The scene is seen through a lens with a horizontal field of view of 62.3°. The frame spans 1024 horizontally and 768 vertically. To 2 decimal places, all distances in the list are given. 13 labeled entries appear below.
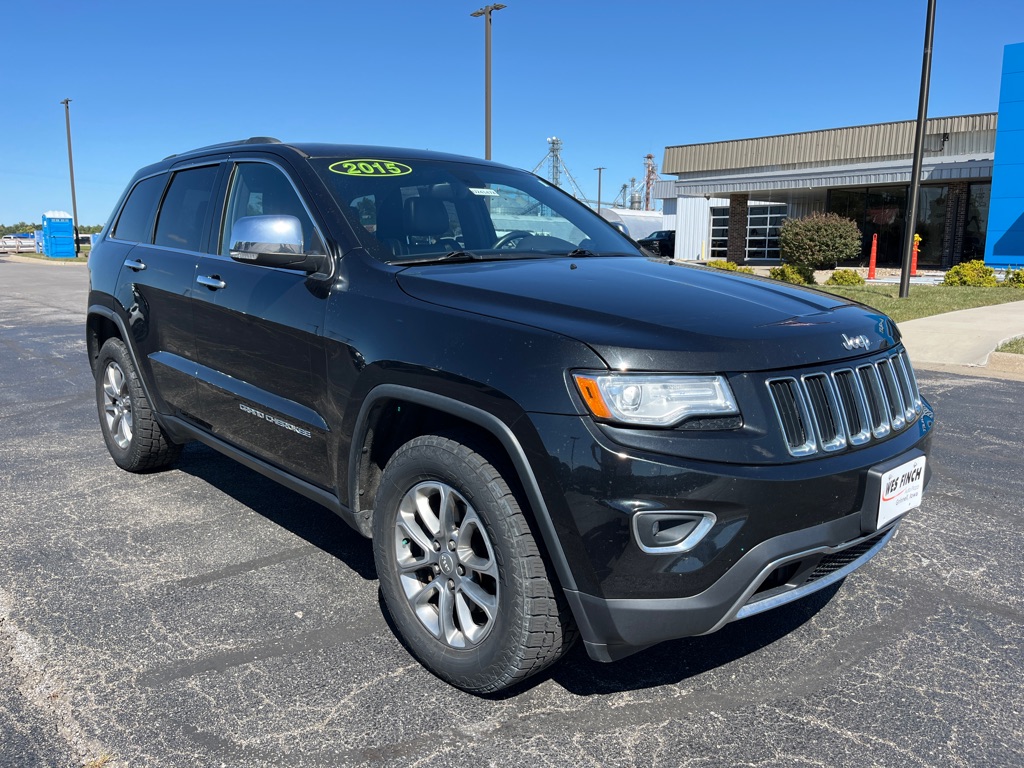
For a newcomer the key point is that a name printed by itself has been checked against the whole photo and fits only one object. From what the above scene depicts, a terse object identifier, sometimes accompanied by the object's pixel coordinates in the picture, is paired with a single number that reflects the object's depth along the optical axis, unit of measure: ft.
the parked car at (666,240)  131.20
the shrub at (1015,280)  61.91
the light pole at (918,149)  46.47
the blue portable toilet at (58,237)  146.51
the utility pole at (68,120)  159.33
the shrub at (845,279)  65.51
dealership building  77.27
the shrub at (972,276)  65.05
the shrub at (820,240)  75.36
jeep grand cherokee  7.57
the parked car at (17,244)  180.71
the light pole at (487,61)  72.59
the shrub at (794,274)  68.08
